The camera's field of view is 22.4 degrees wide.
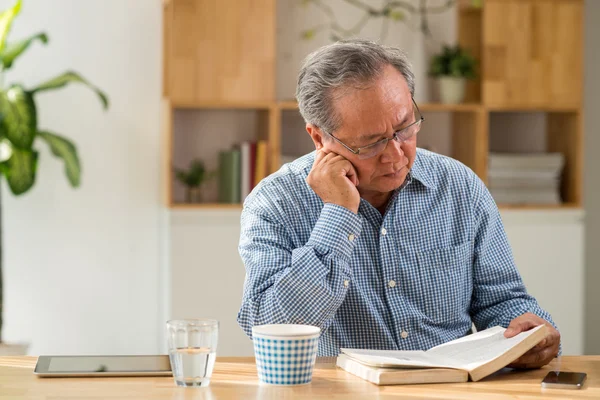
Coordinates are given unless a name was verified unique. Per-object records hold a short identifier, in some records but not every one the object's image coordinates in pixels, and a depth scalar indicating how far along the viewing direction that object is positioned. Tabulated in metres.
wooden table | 2.27
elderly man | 3.07
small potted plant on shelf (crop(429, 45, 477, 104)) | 6.67
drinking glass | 2.32
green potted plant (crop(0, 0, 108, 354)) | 5.89
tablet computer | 2.51
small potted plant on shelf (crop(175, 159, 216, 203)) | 6.59
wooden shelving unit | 6.38
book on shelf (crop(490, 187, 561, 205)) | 6.72
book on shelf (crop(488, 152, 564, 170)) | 6.69
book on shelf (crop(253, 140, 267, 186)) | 6.44
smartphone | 2.40
